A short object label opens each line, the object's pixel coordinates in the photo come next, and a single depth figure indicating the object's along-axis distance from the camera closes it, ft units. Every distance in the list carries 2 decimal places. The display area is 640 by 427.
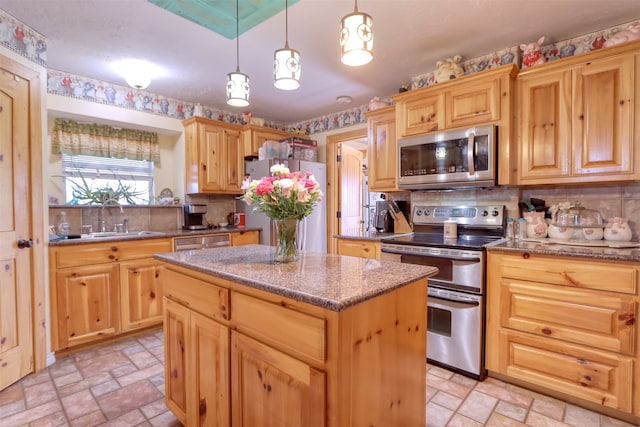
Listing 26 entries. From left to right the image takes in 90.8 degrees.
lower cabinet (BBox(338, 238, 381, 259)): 8.83
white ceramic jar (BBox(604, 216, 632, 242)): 6.67
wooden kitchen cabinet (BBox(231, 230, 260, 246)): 11.90
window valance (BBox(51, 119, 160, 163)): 10.09
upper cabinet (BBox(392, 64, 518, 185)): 7.54
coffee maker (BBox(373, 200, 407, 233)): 10.55
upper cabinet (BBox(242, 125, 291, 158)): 12.94
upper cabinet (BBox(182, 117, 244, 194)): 11.79
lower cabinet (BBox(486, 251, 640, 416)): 5.61
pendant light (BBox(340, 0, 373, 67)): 3.97
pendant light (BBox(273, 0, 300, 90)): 4.72
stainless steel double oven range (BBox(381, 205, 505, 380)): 7.04
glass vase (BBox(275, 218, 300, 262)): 4.75
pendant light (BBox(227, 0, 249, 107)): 5.39
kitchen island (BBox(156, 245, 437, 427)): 3.10
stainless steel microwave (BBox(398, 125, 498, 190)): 7.66
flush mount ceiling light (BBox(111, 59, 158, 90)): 8.78
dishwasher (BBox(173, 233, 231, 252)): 10.34
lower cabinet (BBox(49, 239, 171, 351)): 8.14
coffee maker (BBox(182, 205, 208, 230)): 11.79
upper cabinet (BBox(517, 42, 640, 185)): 6.34
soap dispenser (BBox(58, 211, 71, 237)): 9.51
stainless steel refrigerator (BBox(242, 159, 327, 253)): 12.44
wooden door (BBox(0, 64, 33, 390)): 6.77
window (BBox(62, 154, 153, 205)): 10.30
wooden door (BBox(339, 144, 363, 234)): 14.33
